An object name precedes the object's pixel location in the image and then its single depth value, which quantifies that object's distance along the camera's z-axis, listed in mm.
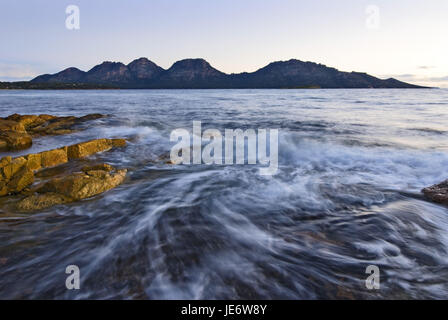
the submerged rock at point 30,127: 8539
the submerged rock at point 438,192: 4678
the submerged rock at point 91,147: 7309
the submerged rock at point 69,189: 4402
